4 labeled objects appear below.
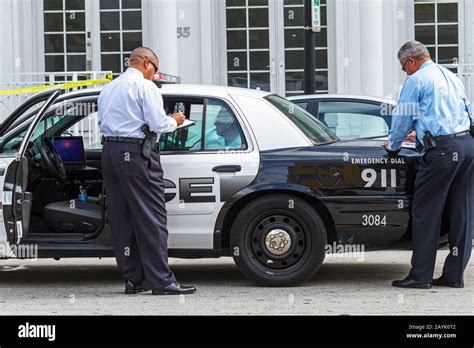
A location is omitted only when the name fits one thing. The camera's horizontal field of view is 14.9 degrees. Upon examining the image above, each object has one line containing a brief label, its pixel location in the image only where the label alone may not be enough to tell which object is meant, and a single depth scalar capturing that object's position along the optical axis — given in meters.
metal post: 21.58
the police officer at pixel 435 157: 13.09
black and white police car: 13.31
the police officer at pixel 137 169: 12.73
